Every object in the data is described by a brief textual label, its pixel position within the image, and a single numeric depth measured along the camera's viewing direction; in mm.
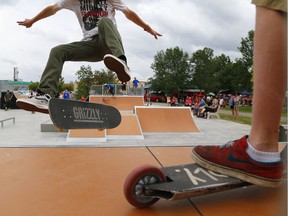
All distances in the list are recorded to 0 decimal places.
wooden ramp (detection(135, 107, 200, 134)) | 7344
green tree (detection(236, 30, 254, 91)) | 42469
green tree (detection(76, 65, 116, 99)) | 26484
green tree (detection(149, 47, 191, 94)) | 59844
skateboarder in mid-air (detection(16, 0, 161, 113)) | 2389
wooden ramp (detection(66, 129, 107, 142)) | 5461
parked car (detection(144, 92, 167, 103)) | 47000
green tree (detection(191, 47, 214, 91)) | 57938
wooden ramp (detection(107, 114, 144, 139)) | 5981
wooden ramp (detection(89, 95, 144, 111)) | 13445
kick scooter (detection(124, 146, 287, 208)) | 1383
